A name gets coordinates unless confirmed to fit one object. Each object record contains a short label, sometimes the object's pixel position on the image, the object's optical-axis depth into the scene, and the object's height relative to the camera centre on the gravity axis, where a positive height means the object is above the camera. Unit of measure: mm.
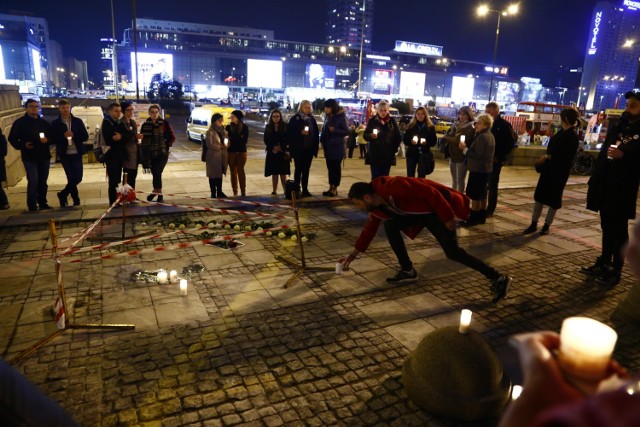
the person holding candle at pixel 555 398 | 1121 -723
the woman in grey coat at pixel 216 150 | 9727 -986
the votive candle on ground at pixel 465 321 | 3328 -1481
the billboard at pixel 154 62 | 96750 +8432
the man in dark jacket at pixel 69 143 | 8664 -873
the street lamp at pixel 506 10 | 24073 +5622
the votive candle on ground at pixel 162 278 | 5633 -2136
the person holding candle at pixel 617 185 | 5531 -806
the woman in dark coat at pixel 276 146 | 9930 -883
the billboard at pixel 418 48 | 145000 +20035
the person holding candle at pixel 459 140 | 8805 -509
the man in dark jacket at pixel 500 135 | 8453 -359
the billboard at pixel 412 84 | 134375 +7972
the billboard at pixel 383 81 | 106375 +6590
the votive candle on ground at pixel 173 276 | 5688 -2147
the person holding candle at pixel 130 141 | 8781 -805
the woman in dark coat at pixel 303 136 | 9852 -624
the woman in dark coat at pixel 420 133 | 9594 -432
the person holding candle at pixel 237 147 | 10062 -942
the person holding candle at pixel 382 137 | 9492 -554
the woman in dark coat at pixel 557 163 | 7156 -732
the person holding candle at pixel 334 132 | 9891 -516
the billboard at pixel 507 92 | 144625 +7256
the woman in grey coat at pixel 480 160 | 7941 -800
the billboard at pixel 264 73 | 121500 +8184
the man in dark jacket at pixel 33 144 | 8320 -883
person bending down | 4770 -1041
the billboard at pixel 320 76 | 123438 +8426
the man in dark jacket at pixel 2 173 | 8797 -1559
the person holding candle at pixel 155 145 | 9266 -894
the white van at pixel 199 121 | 23922 -1017
